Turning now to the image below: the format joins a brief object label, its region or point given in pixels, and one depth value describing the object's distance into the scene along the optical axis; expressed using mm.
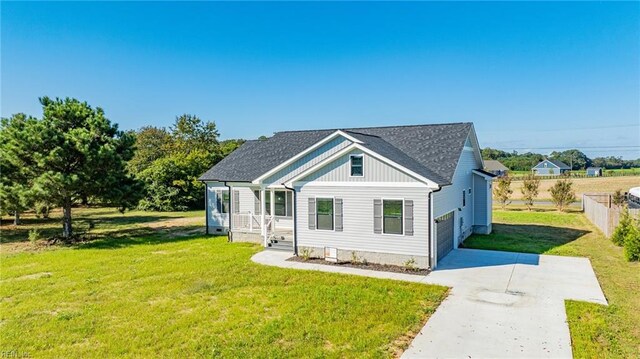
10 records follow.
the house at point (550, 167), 97875
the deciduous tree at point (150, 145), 50375
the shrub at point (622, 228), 15594
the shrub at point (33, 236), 18131
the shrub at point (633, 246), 13508
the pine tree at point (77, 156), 17359
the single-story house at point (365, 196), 13070
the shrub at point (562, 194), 30047
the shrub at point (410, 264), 12898
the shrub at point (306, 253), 14773
